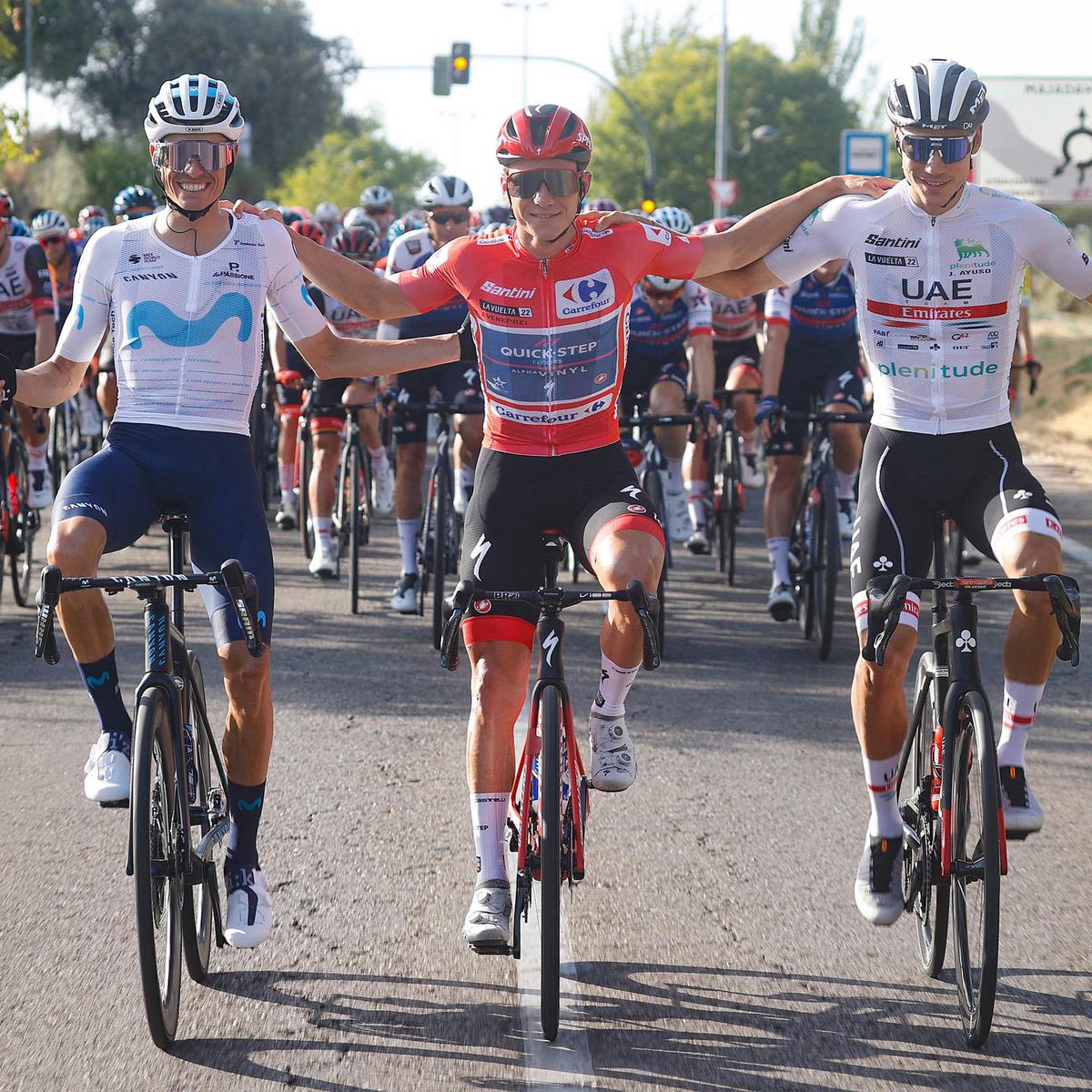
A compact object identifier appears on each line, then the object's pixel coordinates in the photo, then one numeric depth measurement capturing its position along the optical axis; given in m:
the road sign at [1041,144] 27.98
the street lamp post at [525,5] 66.04
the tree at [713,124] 79.62
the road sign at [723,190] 36.19
